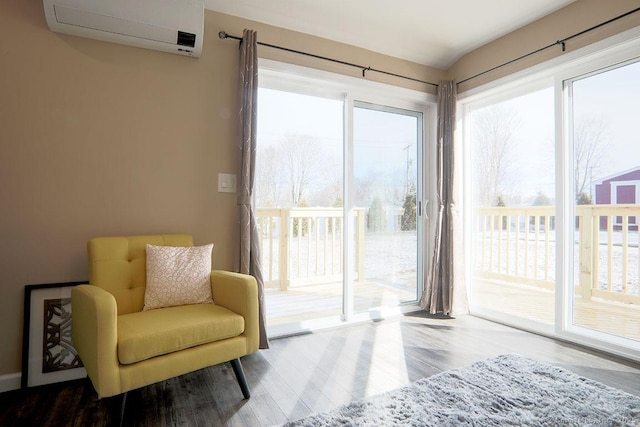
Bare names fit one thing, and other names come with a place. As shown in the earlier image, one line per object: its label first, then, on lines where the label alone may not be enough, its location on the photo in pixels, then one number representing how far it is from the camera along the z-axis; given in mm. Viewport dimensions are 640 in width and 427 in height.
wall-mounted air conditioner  2016
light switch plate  2625
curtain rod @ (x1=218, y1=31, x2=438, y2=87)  2617
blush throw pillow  2053
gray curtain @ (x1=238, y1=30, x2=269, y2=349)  2553
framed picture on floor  2057
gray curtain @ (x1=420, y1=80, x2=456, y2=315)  3439
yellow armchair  1526
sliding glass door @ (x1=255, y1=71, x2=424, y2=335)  3115
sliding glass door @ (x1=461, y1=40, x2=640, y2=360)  2549
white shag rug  1623
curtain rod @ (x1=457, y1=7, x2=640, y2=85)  2322
